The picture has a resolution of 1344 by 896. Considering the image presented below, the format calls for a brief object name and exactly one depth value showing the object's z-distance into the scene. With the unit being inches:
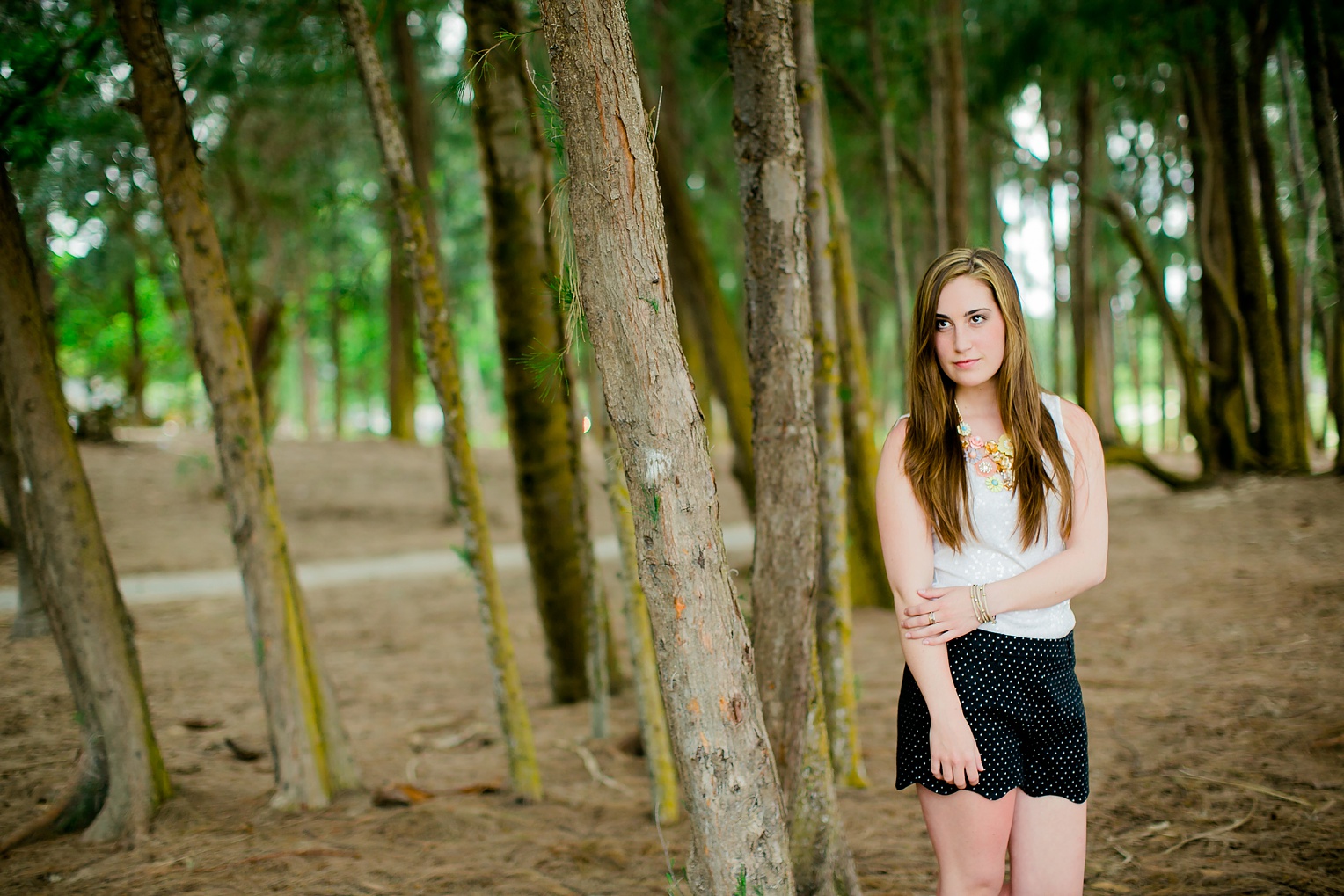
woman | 81.3
